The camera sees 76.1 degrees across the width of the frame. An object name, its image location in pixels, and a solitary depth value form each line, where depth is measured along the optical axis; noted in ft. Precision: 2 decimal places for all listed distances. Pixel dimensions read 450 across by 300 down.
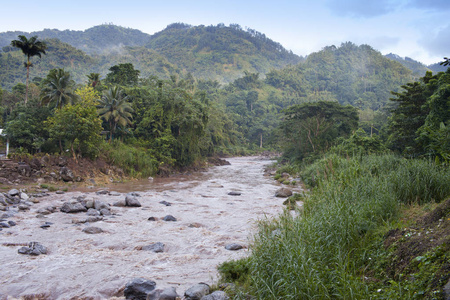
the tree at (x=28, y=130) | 75.20
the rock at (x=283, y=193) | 58.70
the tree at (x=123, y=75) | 118.01
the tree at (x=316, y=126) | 109.42
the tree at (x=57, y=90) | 88.28
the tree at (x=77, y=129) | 70.54
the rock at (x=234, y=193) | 61.61
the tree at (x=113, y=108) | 90.12
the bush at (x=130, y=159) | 82.16
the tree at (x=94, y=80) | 111.55
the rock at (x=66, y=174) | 65.46
